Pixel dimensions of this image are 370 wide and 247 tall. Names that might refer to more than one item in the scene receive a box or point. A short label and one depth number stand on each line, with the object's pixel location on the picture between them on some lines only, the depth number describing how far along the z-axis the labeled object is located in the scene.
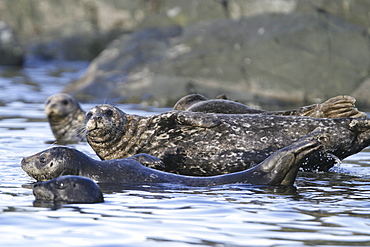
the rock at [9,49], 50.59
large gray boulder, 30.83
